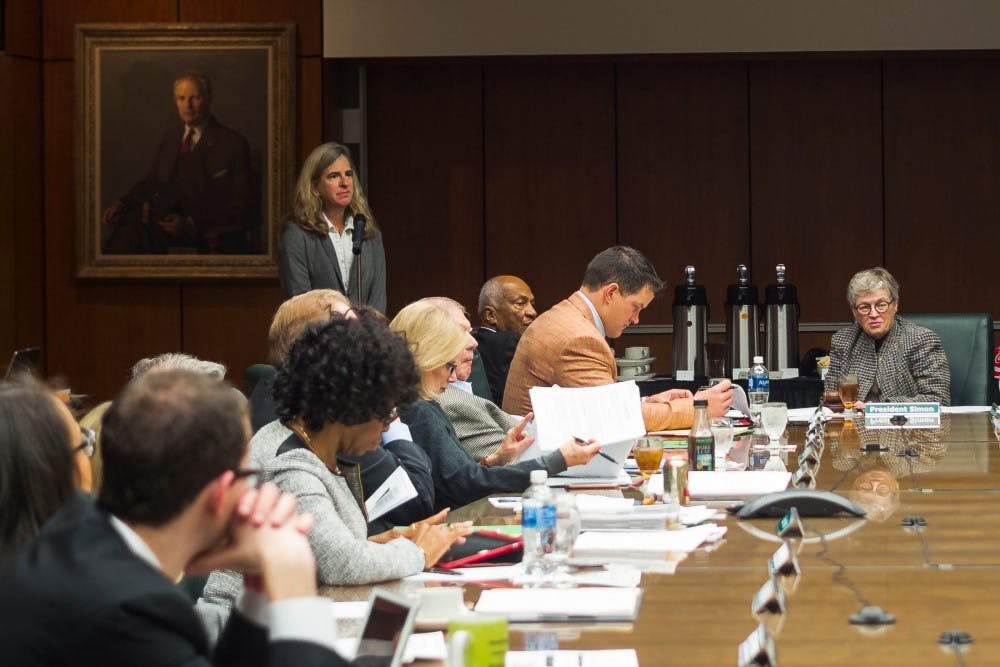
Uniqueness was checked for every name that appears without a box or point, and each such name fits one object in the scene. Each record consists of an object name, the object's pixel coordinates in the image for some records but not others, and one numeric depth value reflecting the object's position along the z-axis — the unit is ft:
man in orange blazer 27.64
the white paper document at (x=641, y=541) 15.27
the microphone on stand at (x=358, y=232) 34.11
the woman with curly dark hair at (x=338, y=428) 14.19
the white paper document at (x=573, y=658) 10.53
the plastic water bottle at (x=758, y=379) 30.05
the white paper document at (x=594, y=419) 21.59
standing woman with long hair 37.73
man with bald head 38.85
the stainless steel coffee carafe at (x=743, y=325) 38.85
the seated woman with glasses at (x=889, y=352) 33.69
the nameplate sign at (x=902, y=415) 29.00
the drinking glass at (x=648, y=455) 20.46
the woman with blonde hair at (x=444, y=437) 20.98
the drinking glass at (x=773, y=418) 25.12
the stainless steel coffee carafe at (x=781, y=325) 38.64
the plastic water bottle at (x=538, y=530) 14.03
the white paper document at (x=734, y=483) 19.30
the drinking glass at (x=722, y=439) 23.21
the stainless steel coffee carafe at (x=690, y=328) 38.34
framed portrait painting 44.58
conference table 10.85
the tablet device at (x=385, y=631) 9.90
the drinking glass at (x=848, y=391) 30.84
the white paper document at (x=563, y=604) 12.13
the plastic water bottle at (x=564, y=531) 14.18
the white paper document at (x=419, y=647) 10.86
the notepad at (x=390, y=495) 17.29
